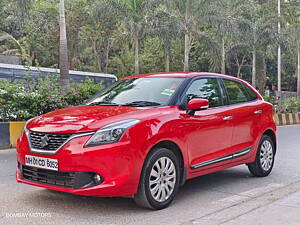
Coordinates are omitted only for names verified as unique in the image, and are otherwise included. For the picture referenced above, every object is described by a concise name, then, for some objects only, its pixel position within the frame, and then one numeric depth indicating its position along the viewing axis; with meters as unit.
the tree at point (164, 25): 19.75
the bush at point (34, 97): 9.83
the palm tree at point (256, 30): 24.39
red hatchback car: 4.27
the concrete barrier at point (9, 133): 9.54
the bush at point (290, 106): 23.47
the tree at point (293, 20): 31.11
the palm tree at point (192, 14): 20.66
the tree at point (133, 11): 19.83
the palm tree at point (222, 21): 20.78
